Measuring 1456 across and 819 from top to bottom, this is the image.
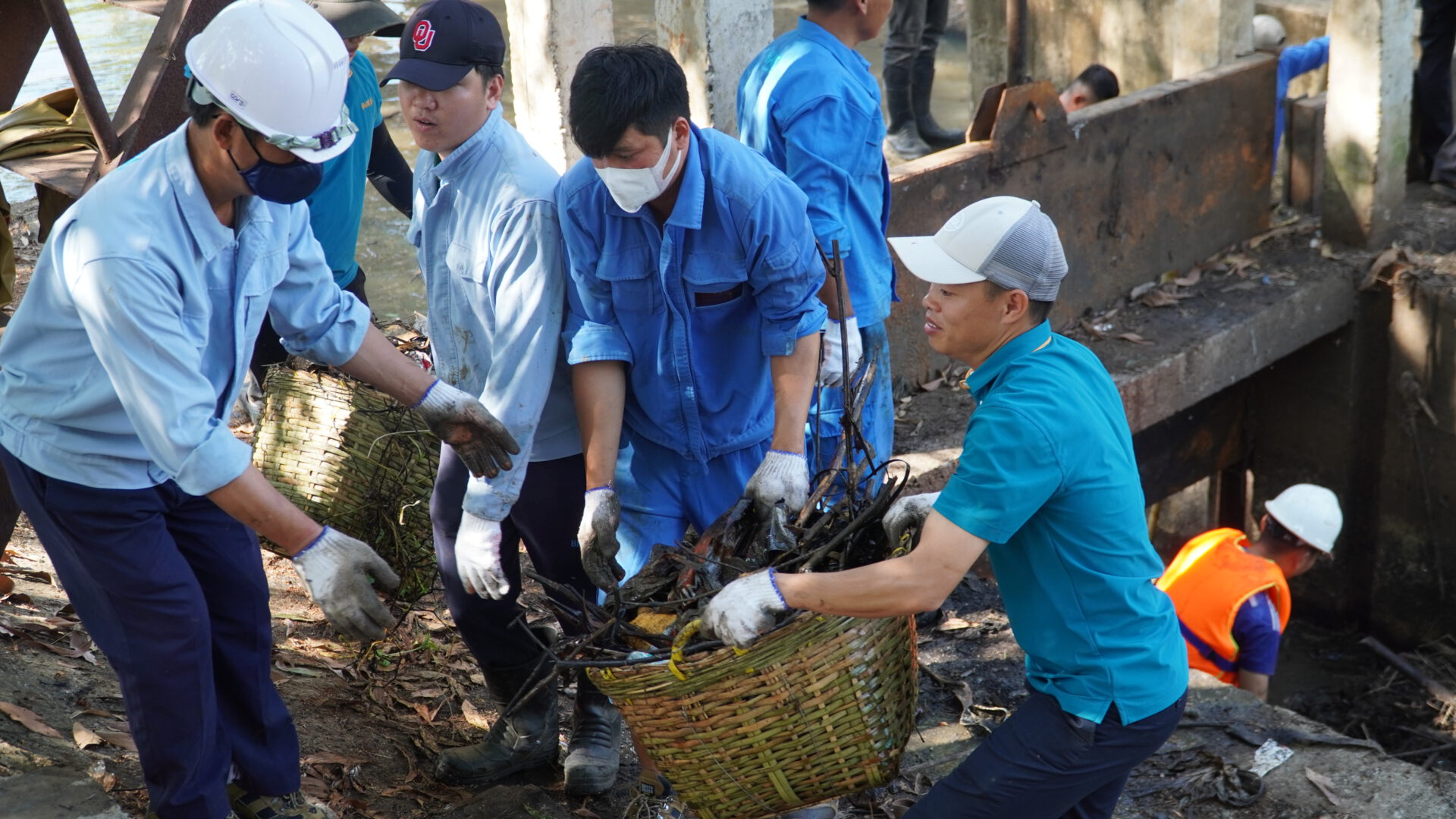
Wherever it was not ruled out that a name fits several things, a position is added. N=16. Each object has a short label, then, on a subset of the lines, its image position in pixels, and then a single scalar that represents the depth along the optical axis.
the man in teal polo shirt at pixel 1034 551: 2.59
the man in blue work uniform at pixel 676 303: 3.18
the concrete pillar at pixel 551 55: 5.48
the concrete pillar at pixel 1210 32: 8.16
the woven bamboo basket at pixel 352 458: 4.20
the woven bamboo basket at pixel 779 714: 2.66
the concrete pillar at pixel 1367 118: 7.54
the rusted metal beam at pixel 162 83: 3.82
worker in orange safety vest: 4.90
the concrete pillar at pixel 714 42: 5.52
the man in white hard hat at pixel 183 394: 2.66
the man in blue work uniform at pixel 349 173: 4.74
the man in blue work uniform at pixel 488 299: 3.38
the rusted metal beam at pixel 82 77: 3.47
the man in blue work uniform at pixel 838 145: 4.23
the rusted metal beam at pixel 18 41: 4.07
